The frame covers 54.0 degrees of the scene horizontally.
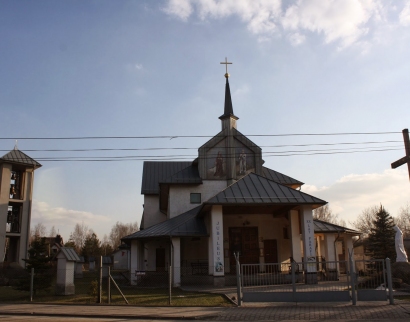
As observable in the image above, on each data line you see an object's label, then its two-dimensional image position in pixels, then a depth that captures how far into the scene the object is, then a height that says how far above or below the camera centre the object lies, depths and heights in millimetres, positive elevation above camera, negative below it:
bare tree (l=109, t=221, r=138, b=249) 124438 +6113
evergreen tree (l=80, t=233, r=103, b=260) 73500 +534
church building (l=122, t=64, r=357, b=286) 22766 +2032
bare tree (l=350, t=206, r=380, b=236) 68938 +3795
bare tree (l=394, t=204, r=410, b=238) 72612 +4187
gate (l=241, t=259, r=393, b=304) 14180 -1564
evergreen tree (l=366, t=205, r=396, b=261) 35750 +656
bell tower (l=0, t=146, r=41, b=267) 35906 +4556
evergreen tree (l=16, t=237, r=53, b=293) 18500 -718
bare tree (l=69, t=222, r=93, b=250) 112100 +4254
